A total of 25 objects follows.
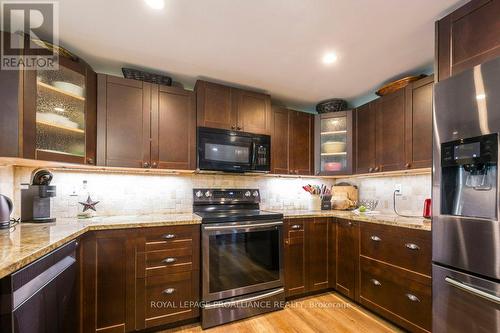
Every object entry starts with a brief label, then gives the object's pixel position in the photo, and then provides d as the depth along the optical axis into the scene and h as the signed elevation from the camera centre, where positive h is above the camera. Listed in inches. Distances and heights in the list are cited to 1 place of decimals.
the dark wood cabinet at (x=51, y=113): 56.4 +15.8
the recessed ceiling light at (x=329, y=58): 76.9 +38.8
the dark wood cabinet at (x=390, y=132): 87.7 +15.0
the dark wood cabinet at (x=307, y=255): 93.7 -37.4
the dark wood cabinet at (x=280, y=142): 108.5 +12.9
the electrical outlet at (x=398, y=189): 99.6 -9.2
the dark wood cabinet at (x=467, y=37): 50.6 +32.1
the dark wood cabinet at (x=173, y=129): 86.9 +15.7
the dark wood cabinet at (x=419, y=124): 78.3 +16.2
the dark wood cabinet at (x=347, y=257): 89.8 -37.1
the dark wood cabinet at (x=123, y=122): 79.8 +16.9
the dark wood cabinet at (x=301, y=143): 113.4 +12.9
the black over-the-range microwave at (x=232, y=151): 91.9 +7.5
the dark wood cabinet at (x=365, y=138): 100.8 +14.0
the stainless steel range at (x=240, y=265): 78.5 -36.4
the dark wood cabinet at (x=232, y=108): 93.3 +26.2
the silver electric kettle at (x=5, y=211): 59.5 -11.5
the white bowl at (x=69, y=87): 68.5 +25.5
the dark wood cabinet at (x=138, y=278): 66.2 -34.7
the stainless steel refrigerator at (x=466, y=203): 47.8 -8.2
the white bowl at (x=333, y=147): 115.1 +11.0
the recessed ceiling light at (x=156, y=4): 54.4 +40.4
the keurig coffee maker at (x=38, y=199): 71.9 -10.0
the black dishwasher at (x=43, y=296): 32.9 -23.1
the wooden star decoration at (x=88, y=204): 79.6 -13.0
